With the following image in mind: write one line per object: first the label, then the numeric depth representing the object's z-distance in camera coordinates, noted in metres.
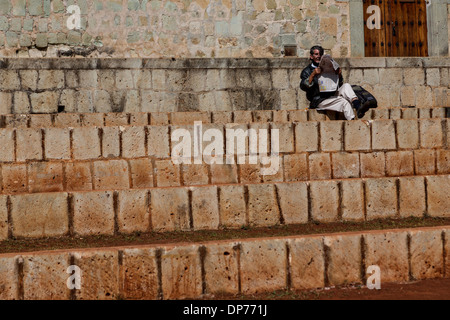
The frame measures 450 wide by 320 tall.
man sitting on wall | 18.37
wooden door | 25.78
